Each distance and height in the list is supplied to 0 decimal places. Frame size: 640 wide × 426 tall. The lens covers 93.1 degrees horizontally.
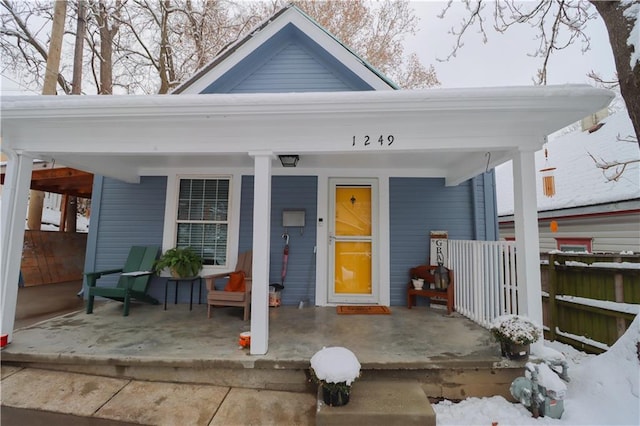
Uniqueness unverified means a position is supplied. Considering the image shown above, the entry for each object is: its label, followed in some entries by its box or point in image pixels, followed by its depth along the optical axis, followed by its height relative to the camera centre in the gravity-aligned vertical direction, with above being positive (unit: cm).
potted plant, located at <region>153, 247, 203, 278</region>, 446 -36
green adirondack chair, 412 -60
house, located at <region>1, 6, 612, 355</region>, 420 +74
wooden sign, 470 -7
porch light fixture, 379 +104
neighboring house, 565 +99
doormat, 430 -100
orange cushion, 432 -62
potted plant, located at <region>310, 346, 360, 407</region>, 224 -98
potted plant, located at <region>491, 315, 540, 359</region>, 263 -78
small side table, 452 -69
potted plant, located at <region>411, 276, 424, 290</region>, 456 -60
